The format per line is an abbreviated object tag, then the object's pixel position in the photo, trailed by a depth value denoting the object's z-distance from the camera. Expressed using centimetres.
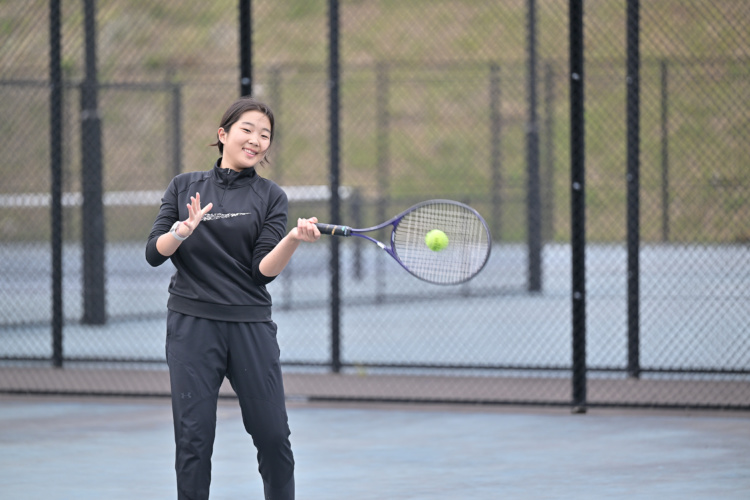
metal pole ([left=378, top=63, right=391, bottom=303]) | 2531
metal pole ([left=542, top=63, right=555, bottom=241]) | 2731
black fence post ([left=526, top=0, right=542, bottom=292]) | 2320
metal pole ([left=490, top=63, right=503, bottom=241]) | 2623
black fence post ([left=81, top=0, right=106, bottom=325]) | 1942
